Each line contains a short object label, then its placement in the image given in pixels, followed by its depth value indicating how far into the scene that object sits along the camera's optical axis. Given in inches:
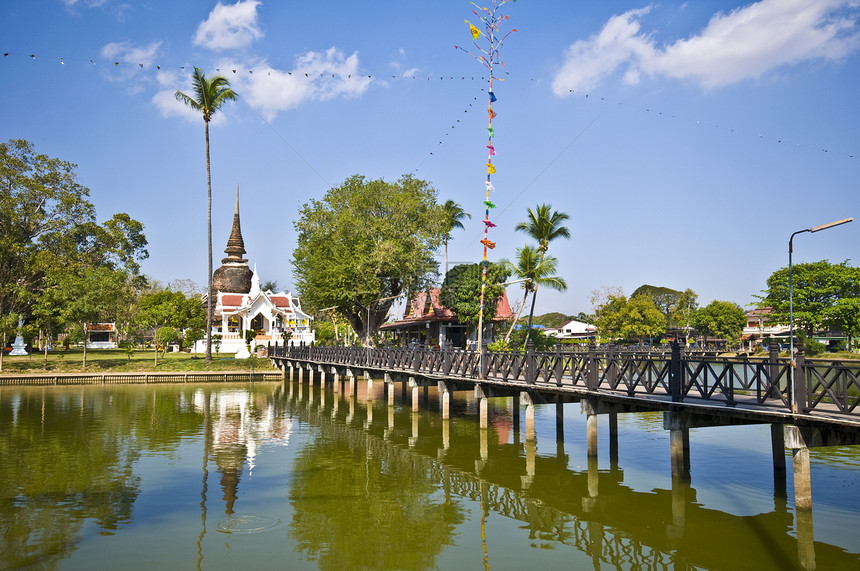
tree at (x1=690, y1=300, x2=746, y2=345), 3469.5
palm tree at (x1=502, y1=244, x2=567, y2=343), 1939.0
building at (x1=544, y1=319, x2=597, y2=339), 4257.9
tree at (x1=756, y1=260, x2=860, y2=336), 2282.4
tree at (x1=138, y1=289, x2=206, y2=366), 2584.6
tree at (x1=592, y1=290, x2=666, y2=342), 3041.3
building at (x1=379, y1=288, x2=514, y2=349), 1985.7
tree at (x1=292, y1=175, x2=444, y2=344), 1742.1
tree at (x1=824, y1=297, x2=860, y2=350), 2199.8
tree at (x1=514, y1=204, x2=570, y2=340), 1929.1
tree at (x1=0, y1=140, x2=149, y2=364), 1882.4
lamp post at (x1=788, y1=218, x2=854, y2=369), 439.5
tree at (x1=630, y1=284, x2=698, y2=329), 3810.3
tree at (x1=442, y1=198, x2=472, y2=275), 2294.5
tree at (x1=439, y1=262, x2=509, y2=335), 1831.9
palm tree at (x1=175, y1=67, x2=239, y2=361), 2032.5
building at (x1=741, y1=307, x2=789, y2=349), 3261.1
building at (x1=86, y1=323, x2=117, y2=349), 3566.7
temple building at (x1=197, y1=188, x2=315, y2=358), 2603.3
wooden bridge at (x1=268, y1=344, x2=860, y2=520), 464.4
